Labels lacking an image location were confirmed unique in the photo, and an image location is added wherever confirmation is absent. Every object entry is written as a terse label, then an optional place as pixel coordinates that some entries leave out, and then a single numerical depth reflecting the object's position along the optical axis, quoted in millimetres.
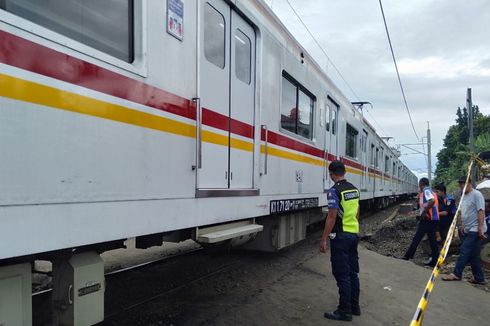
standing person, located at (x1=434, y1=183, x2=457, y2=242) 8859
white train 2143
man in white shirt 6848
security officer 4844
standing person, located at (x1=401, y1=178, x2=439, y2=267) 8320
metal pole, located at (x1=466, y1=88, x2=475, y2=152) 13252
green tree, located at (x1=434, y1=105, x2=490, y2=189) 25109
